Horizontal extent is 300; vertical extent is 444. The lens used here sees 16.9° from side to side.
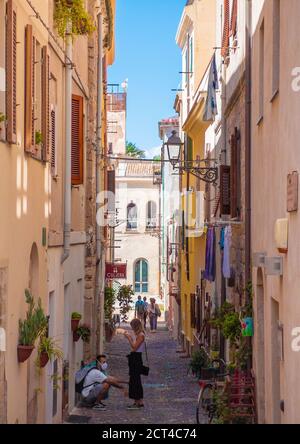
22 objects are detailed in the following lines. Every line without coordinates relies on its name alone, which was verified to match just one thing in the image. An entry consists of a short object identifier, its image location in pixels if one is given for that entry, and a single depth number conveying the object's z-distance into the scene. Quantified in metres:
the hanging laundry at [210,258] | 23.02
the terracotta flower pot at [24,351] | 11.49
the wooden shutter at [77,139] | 18.50
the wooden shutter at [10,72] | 10.73
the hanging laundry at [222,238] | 20.17
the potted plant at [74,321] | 18.59
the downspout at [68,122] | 16.61
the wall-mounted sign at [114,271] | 31.44
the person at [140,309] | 44.47
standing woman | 18.94
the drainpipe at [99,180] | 23.50
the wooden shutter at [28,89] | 12.02
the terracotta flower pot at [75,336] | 18.72
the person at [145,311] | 45.09
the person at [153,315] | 45.59
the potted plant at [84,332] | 18.94
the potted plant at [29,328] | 11.55
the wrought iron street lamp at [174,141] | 21.23
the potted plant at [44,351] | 13.24
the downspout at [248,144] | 15.84
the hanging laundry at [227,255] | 18.47
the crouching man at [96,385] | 18.38
